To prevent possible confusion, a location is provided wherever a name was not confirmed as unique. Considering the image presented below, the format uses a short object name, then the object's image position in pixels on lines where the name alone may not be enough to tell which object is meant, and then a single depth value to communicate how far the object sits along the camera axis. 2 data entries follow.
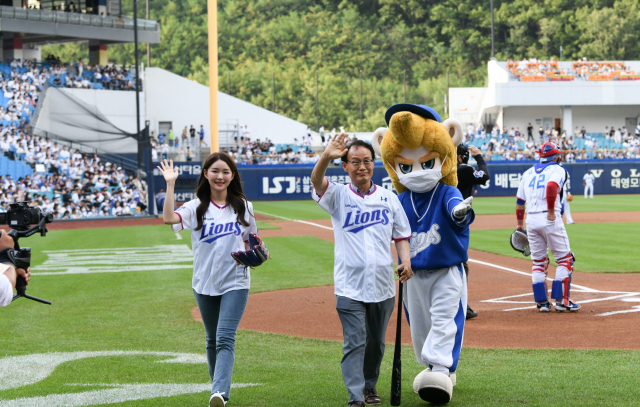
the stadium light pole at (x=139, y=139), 34.69
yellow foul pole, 28.61
